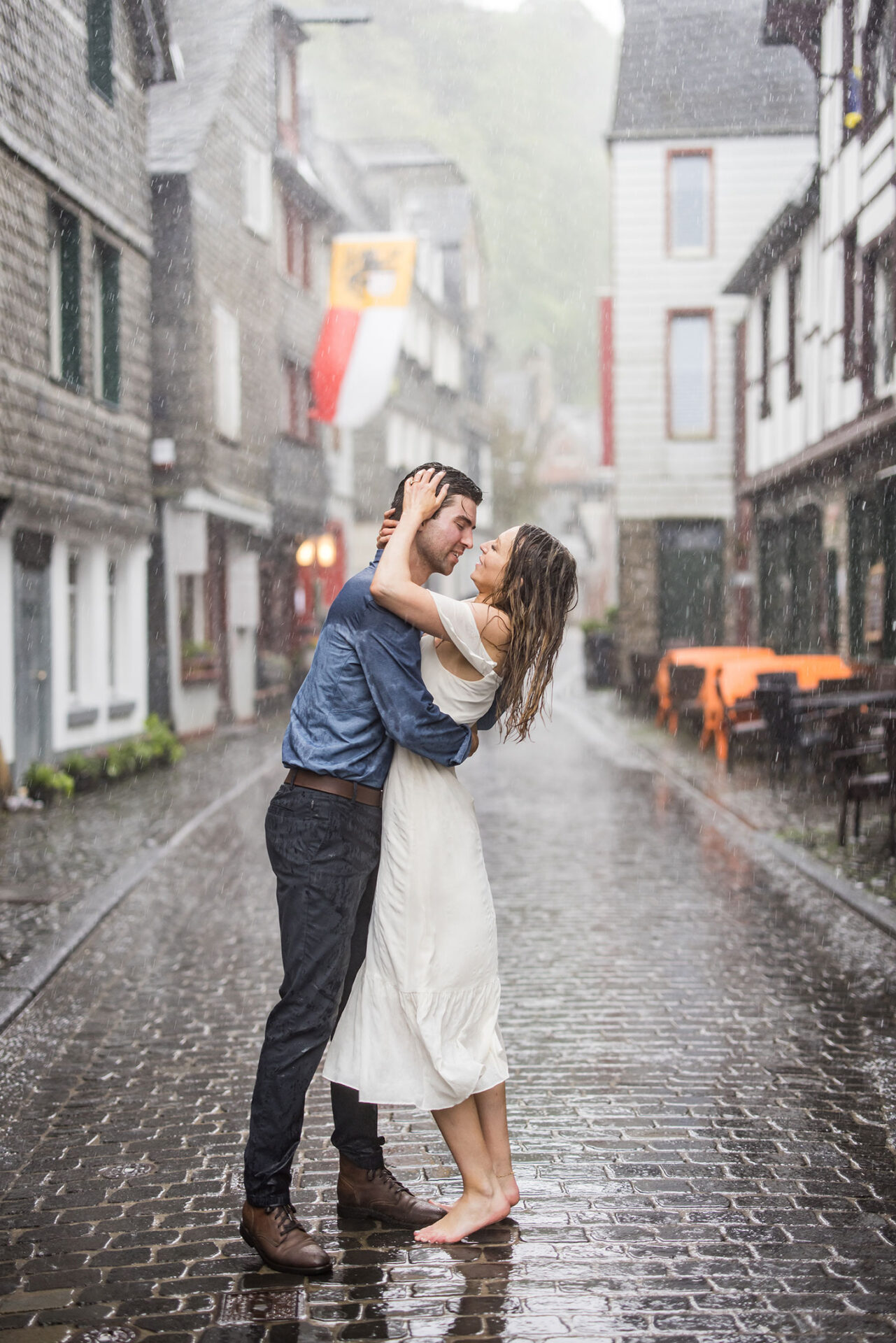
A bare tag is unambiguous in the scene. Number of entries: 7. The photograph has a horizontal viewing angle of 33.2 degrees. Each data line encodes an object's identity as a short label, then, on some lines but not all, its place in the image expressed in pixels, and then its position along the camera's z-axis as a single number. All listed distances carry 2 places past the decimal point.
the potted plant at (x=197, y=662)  19.91
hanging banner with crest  25.27
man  3.50
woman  3.60
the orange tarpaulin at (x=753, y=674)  15.42
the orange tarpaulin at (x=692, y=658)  18.20
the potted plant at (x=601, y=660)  29.00
